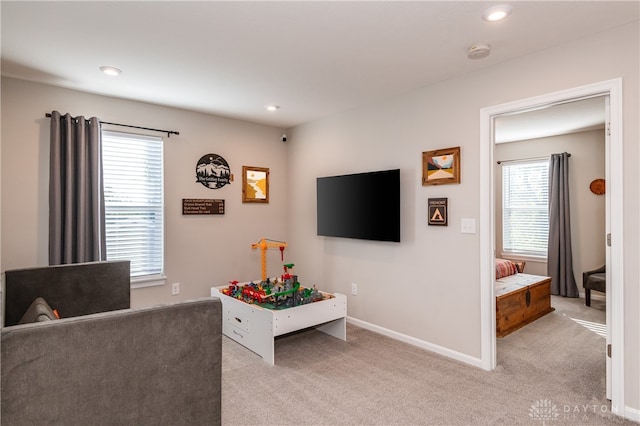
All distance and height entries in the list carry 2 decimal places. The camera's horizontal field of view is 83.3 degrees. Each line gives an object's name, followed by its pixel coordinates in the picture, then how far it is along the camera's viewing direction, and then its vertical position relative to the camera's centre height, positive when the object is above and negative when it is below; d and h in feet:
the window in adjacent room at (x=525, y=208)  19.20 +0.29
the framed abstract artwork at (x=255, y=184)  15.21 +1.30
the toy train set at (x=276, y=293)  10.47 -2.41
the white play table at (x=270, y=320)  9.84 -3.11
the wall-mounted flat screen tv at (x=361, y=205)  11.62 +0.30
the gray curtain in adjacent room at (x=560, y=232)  17.70 -0.94
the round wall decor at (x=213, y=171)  13.97 +1.73
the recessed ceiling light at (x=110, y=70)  9.51 +3.91
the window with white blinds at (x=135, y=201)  12.01 +0.49
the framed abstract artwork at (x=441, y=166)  10.21 +1.39
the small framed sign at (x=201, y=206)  13.57 +0.34
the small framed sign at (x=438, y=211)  10.48 +0.08
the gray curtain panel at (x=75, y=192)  10.53 +0.72
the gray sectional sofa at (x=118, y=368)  4.20 -1.99
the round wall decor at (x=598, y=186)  16.98 +1.26
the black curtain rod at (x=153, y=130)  11.96 +3.04
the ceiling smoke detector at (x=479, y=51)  8.27 +3.81
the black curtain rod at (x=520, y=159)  19.09 +2.96
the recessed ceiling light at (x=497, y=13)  6.69 +3.83
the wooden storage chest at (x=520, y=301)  12.03 -3.18
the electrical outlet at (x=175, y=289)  13.25 -2.73
